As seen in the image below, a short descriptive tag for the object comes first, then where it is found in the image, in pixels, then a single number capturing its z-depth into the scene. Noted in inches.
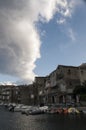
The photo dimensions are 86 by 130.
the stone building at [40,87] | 1867.1
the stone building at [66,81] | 1461.3
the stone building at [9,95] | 2654.2
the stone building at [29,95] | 2082.9
